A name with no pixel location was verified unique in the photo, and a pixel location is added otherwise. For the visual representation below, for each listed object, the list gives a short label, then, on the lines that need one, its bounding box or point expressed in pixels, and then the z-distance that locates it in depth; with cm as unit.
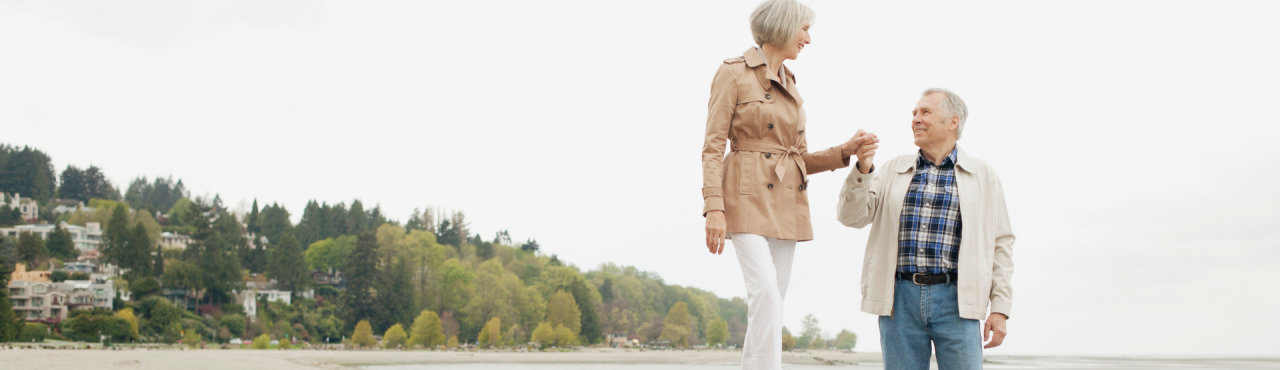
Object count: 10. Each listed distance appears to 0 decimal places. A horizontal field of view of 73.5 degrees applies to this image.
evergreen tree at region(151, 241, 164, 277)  8550
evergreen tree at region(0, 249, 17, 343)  5472
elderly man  378
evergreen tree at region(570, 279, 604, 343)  8633
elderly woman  398
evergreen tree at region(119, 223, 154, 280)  8325
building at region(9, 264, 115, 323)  7588
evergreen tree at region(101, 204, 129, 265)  8356
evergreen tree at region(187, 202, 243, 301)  8225
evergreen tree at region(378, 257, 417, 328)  8056
